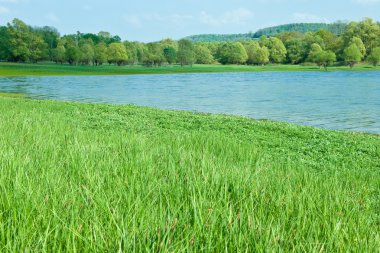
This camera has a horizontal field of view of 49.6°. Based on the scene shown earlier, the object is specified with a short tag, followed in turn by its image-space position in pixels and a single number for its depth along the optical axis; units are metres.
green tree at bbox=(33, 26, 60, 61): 114.11
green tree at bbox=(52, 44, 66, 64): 112.94
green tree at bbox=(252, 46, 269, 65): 148.25
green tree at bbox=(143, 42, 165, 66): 130.88
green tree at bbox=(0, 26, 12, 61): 105.50
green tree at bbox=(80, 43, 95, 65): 115.62
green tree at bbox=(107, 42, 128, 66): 121.85
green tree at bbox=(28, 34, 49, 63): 108.62
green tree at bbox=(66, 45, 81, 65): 112.50
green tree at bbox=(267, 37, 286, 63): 153.12
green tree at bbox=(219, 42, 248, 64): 147.75
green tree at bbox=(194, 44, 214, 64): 149.52
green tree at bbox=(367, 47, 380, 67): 119.90
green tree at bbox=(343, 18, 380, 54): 130.30
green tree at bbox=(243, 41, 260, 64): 152.76
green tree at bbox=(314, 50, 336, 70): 128.38
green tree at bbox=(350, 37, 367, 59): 123.50
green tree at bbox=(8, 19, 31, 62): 104.83
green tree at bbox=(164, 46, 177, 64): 133.00
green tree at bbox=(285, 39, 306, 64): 150.00
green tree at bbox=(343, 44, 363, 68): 120.19
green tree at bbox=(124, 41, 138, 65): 129.00
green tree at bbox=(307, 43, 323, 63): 134.15
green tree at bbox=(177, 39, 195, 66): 134.50
